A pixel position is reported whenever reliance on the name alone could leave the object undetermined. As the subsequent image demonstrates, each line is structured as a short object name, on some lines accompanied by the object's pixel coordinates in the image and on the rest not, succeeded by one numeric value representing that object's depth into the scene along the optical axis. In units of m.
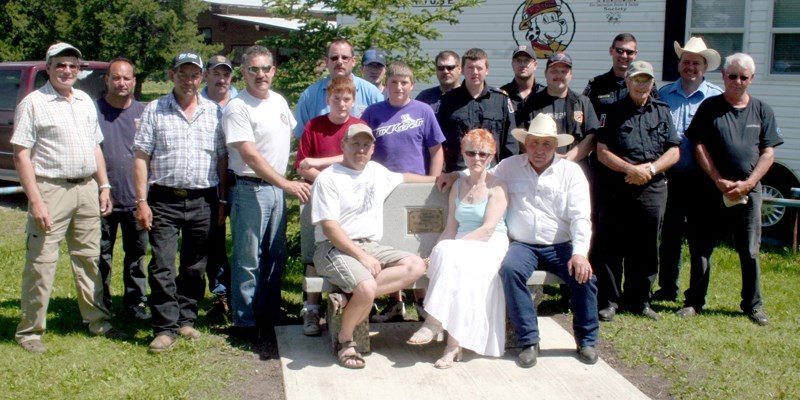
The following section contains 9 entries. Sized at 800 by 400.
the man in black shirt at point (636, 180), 6.14
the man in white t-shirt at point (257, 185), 5.47
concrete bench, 5.89
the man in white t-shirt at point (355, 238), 5.24
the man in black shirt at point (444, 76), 6.29
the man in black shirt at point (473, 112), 6.08
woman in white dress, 5.33
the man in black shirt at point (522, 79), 6.47
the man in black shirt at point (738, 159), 6.27
